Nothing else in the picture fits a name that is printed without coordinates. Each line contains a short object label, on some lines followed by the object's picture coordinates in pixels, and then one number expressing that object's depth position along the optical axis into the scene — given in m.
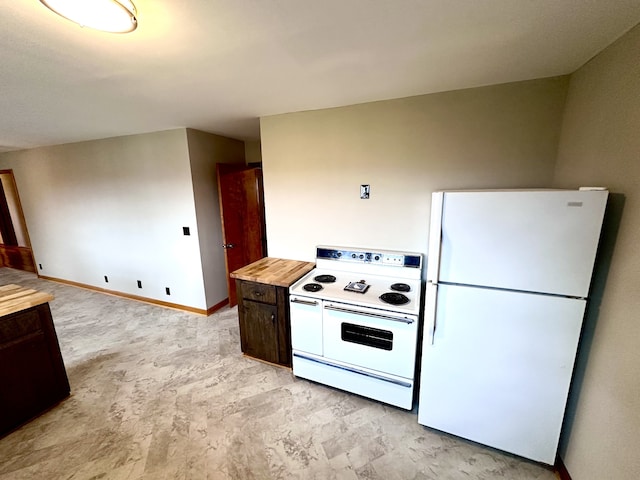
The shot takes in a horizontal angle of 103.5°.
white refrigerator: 1.29
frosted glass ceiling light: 0.89
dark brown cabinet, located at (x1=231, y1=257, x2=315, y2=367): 2.25
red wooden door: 3.27
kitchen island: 1.73
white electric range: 1.81
